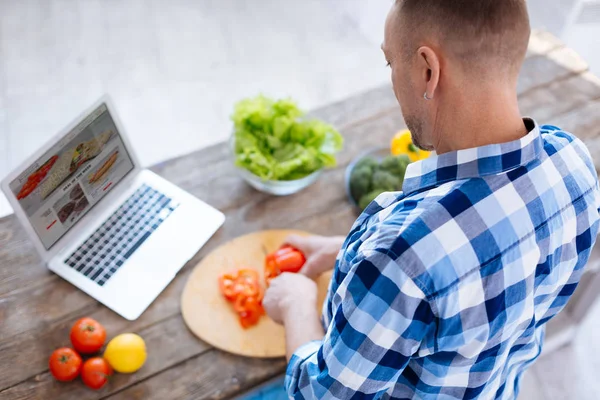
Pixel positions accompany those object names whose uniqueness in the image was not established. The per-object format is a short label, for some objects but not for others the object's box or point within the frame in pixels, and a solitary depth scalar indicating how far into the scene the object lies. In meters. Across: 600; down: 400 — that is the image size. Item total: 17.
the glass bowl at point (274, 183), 1.55
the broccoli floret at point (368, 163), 1.58
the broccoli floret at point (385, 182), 1.52
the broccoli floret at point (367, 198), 1.51
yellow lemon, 1.24
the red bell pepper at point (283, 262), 1.44
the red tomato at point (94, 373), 1.23
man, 0.83
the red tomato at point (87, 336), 1.26
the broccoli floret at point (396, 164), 1.55
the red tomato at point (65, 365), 1.23
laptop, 1.33
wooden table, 1.26
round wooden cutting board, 1.32
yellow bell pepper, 1.63
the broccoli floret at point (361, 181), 1.55
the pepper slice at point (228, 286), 1.39
